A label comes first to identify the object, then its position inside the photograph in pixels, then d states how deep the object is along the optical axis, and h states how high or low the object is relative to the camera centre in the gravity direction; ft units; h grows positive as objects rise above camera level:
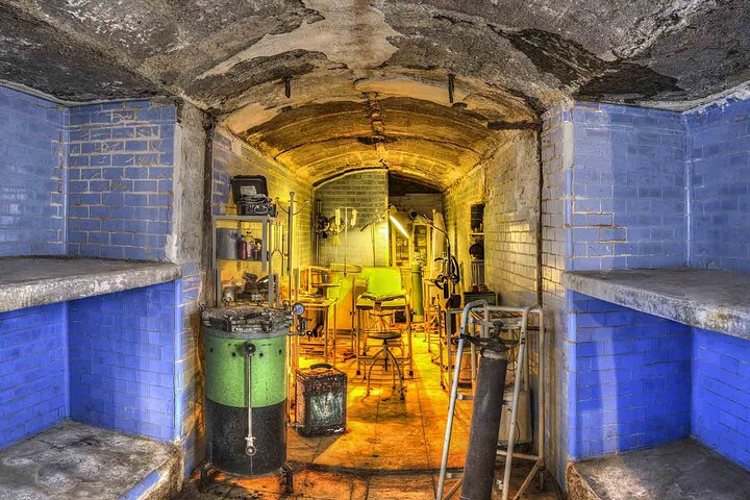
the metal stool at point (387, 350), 18.59 -4.43
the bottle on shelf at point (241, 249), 13.24 -0.08
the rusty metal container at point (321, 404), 14.90 -5.25
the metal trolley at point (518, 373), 10.18 -3.22
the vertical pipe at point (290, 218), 15.34 +1.00
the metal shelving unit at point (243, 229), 12.89 +0.04
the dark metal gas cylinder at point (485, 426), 9.91 -4.02
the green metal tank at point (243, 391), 11.50 -3.72
